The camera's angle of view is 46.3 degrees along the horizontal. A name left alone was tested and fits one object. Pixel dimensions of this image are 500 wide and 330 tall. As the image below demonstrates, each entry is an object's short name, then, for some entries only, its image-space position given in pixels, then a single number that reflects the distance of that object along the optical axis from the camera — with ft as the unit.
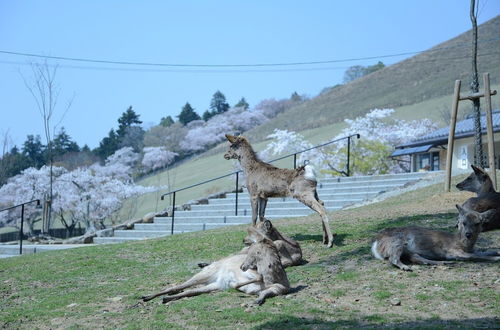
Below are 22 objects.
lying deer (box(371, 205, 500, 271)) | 26.32
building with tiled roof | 92.84
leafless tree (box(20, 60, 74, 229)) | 89.57
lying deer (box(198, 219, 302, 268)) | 28.73
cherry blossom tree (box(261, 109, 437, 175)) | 106.63
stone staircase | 60.08
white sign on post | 87.66
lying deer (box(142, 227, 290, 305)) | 23.88
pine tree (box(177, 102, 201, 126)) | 295.69
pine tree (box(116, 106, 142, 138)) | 271.69
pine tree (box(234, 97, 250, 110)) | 340.74
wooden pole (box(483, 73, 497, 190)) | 42.49
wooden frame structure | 42.79
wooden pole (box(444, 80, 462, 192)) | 45.65
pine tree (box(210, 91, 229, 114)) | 335.88
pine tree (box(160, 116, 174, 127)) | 295.91
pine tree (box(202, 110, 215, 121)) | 310.61
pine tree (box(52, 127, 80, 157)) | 219.32
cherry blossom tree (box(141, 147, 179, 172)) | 187.01
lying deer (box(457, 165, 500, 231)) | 32.80
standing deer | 34.40
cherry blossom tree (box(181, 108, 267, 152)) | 233.35
